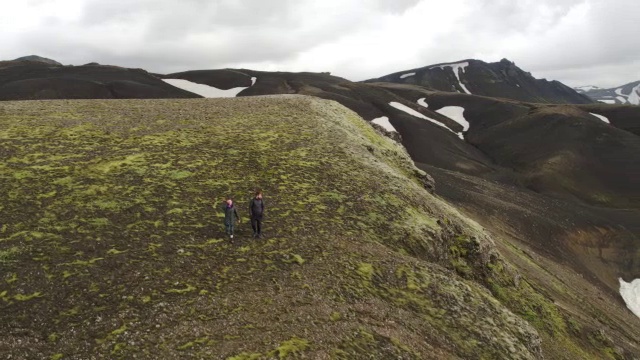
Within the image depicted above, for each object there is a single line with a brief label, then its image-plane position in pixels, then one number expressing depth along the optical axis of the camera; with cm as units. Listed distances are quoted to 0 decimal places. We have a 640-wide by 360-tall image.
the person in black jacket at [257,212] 2383
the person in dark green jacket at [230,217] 2333
